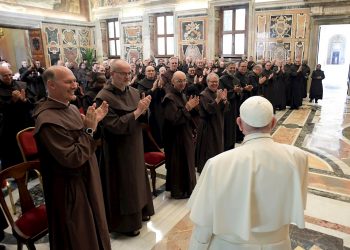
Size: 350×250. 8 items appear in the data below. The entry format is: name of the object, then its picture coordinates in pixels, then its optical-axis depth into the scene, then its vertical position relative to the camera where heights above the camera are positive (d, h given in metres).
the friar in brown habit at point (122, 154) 3.20 -1.04
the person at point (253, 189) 1.63 -0.73
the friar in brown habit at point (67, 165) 2.36 -0.85
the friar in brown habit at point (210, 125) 4.93 -1.10
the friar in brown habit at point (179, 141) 4.18 -1.17
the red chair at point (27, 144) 3.93 -1.09
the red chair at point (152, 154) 4.47 -1.45
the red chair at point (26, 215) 2.70 -1.47
